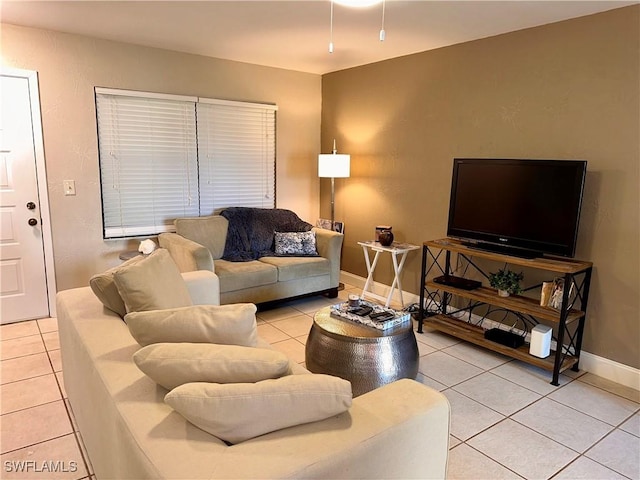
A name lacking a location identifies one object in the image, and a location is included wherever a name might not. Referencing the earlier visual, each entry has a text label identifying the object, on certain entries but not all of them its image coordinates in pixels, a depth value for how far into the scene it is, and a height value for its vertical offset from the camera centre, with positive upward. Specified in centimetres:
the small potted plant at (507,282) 317 -77
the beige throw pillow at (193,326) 156 -56
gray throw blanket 430 -59
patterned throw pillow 441 -72
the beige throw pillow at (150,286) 193 -54
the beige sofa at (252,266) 375 -87
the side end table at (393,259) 407 -85
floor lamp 455 +7
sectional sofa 108 -71
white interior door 351 -41
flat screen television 290 -20
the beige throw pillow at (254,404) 116 -63
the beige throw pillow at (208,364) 131 -59
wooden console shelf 286 -91
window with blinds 400 +11
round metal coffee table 245 -102
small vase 413 -60
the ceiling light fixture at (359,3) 268 +105
